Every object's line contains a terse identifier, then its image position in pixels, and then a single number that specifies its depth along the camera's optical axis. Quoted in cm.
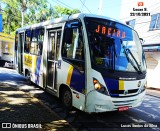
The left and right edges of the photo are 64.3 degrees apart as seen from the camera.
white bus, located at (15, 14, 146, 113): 323
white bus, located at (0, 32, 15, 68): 1310
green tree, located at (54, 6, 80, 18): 2086
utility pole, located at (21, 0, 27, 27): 1931
